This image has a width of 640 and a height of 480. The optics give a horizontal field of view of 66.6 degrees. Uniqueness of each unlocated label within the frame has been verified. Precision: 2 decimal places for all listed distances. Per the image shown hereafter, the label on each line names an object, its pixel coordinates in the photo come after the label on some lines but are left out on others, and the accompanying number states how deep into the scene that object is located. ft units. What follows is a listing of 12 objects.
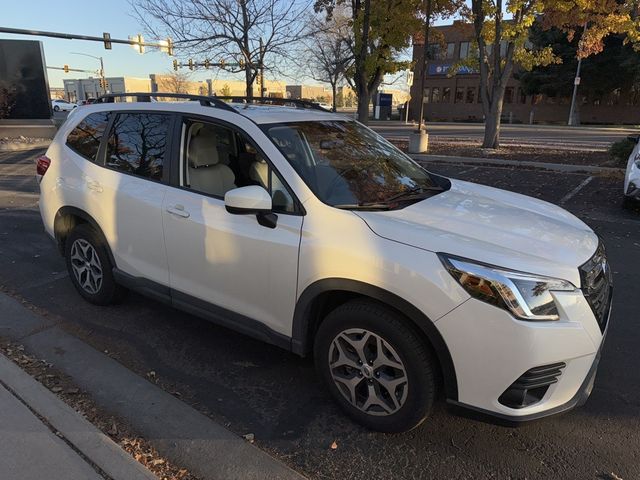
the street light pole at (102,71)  179.34
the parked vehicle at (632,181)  23.52
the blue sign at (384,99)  165.37
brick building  135.74
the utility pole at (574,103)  117.27
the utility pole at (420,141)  51.70
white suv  7.33
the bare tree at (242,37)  50.85
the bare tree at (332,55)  118.55
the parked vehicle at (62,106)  180.65
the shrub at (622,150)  37.81
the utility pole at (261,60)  54.79
